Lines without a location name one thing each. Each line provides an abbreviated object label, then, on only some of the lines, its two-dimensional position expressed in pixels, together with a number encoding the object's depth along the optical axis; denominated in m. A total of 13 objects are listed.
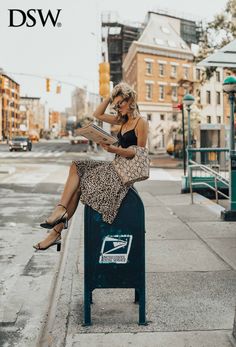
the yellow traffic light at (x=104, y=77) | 23.17
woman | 4.02
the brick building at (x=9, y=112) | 100.47
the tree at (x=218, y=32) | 28.42
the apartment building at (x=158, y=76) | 52.53
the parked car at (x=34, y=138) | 114.69
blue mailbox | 3.95
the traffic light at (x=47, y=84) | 39.81
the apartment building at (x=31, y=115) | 137.56
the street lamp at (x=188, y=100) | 15.37
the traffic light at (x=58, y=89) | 42.43
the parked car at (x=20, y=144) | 55.49
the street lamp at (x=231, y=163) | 9.30
